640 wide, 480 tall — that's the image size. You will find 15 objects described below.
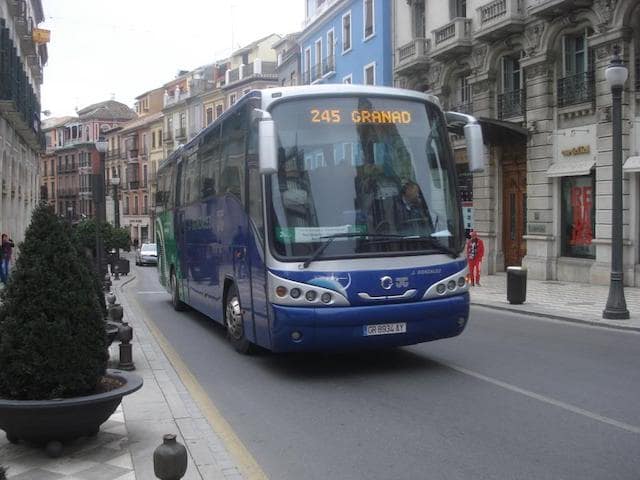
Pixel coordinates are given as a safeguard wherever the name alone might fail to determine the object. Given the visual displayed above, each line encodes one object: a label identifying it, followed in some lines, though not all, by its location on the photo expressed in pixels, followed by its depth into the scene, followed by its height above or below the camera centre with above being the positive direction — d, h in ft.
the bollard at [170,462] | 12.57 -4.13
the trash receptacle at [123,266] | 100.80 -6.22
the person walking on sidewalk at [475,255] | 69.87 -3.88
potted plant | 16.90 -2.98
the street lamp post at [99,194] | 57.72 +2.11
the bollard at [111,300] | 36.66 -3.99
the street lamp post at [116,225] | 97.60 -0.81
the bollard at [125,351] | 28.27 -5.00
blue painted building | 111.24 +29.79
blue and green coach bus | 25.52 -0.09
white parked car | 148.87 -7.04
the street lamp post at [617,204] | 42.60 +0.44
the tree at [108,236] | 89.12 -2.08
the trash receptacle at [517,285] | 51.65 -5.04
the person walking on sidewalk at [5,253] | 77.64 -3.22
